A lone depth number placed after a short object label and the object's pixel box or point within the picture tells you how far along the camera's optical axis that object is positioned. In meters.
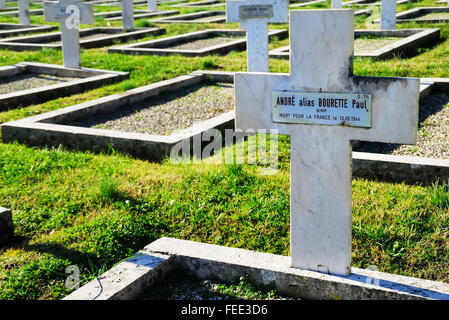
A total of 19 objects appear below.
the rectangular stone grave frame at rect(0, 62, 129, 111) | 7.81
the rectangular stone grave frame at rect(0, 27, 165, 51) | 12.45
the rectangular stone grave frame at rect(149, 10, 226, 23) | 16.62
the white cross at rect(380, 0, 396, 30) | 12.30
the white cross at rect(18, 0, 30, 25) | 16.45
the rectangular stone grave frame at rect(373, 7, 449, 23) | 13.34
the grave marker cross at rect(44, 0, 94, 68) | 9.64
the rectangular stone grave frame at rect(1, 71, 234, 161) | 5.55
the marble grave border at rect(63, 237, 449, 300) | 2.94
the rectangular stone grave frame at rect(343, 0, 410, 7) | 18.46
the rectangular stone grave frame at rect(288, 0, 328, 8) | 18.79
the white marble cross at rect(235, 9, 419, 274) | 2.88
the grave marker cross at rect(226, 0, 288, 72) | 8.20
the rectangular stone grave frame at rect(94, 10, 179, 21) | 18.64
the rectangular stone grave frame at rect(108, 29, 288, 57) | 10.91
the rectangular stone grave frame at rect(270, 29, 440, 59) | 9.35
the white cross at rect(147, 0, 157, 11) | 20.64
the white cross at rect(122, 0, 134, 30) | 14.73
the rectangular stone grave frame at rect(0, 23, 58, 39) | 14.85
